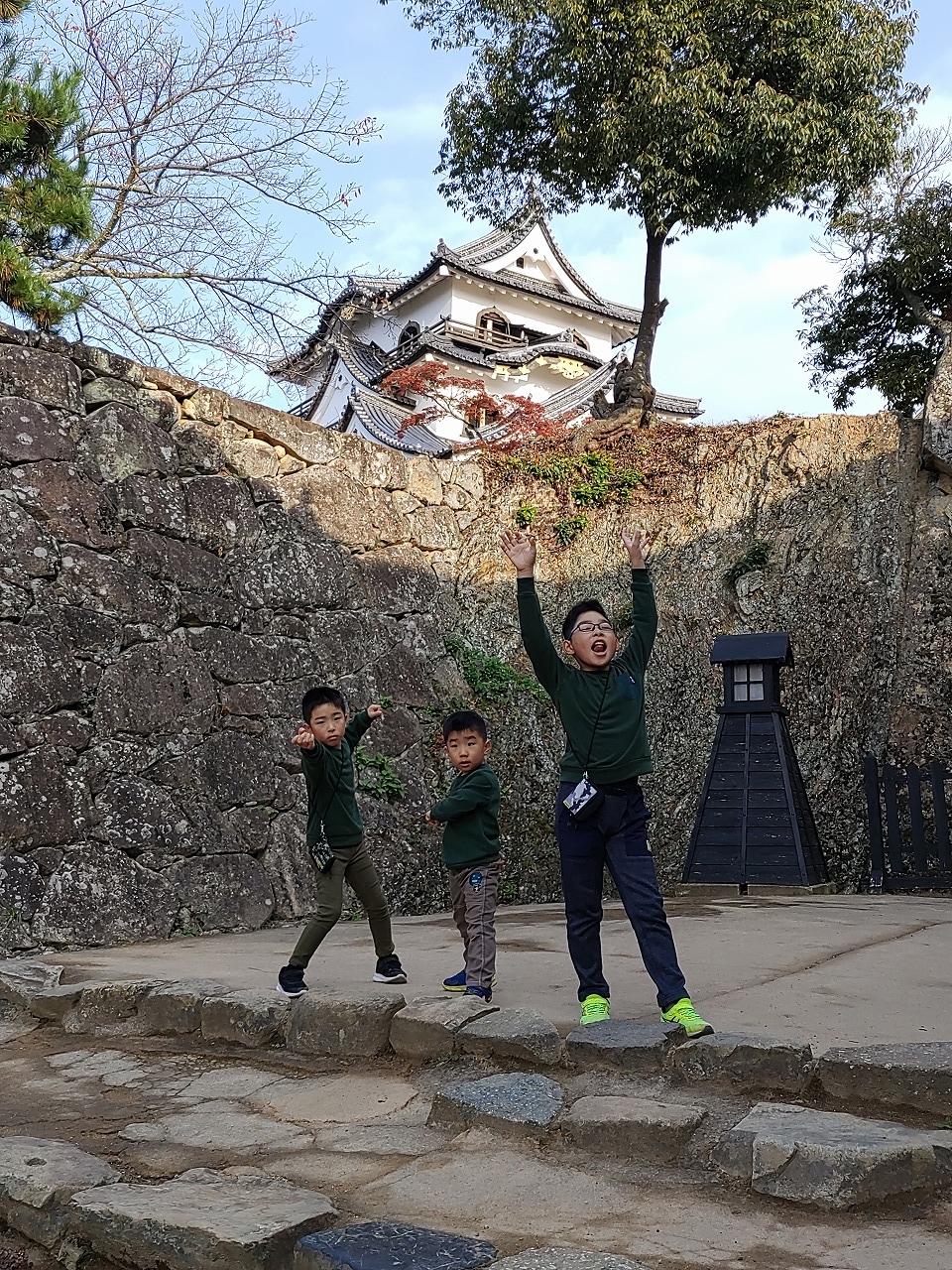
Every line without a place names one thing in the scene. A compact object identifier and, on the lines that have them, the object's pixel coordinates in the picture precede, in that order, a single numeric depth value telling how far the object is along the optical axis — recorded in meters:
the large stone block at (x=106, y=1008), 4.17
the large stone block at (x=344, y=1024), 3.63
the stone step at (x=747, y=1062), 2.94
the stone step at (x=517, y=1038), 3.28
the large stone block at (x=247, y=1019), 3.82
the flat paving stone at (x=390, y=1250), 2.06
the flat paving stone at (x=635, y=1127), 2.68
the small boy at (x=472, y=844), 4.07
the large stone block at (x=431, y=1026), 3.46
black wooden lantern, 7.98
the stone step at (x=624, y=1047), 3.12
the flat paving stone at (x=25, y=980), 4.43
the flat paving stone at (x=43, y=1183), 2.44
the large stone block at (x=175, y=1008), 4.01
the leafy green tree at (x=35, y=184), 6.68
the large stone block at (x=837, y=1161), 2.36
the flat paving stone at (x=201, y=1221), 2.17
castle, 22.69
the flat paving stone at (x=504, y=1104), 2.88
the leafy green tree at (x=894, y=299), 12.51
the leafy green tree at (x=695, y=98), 10.73
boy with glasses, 3.54
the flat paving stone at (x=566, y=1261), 2.03
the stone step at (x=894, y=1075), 2.75
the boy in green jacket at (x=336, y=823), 4.38
